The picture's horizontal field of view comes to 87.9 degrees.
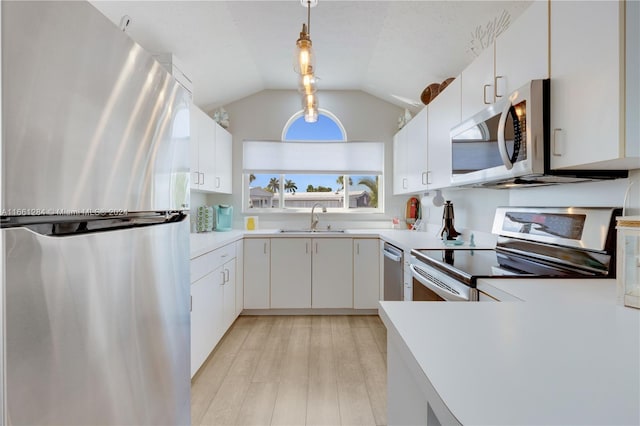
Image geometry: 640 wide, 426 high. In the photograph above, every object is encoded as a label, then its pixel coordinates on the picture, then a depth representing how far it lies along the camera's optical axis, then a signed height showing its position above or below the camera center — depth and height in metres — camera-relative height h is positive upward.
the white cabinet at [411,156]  2.90 +0.55
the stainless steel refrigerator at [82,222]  0.58 -0.02
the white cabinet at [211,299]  2.08 -0.65
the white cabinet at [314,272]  3.44 -0.62
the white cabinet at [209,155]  2.86 +0.57
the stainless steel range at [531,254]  1.34 -0.22
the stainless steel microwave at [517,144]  1.33 +0.31
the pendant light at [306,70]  1.89 +0.87
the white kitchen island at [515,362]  0.43 -0.26
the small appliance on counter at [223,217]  3.72 -0.05
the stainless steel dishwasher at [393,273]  2.64 -0.53
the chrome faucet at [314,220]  3.98 -0.10
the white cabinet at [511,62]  1.37 +0.72
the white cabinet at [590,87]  1.03 +0.42
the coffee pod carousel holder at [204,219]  3.45 -0.07
